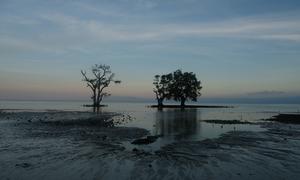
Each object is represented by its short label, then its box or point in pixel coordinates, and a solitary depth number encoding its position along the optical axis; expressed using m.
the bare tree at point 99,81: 98.94
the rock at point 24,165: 12.83
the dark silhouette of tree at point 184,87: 112.56
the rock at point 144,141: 19.61
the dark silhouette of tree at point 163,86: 114.94
